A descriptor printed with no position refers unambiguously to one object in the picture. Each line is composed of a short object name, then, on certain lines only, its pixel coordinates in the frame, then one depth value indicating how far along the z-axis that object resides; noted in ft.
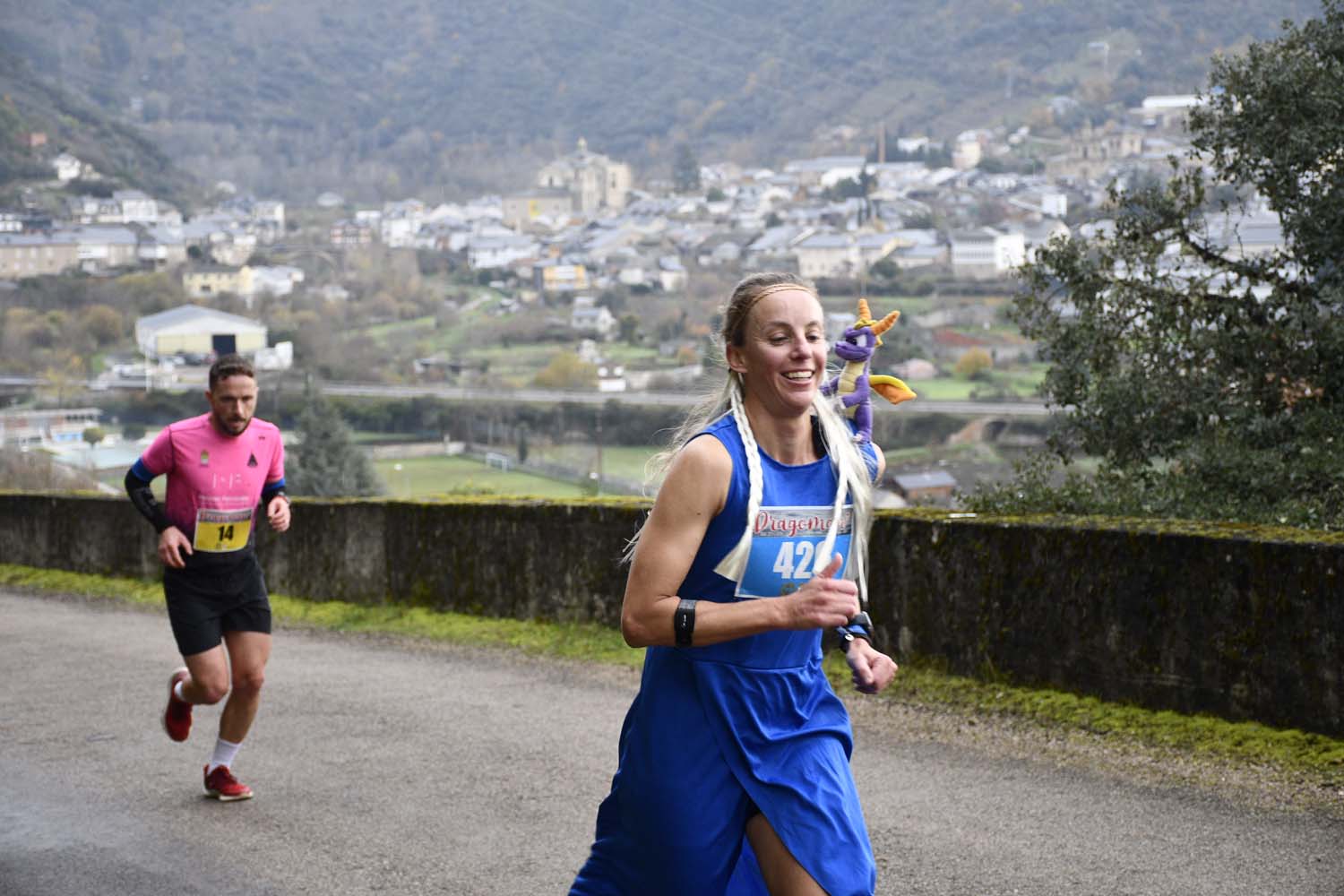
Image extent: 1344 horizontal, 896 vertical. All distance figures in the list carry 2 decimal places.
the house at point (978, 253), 212.64
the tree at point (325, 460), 215.51
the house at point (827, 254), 262.26
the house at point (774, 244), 302.45
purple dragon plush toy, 13.17
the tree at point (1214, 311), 40.96
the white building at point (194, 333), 310.24
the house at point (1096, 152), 255.70
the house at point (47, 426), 257.30
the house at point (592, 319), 320.91
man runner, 24.18
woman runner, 11.45
